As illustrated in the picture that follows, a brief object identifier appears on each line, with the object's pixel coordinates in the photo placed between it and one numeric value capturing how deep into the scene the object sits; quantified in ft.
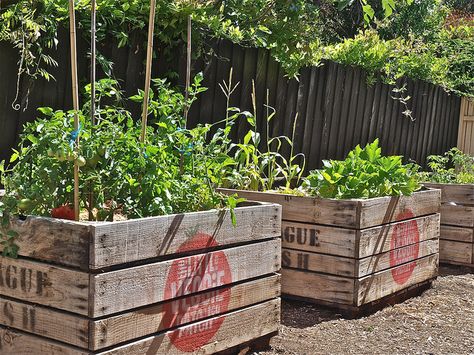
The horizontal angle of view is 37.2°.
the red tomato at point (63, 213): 9.52
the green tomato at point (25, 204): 9.48
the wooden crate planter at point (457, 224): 20.80
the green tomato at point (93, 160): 9.69
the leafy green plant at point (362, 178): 14.88
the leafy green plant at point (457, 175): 22.97
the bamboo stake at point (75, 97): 9.28
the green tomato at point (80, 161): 9.17
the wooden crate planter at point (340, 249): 14.21
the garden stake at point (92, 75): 10.03
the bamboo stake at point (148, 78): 10.24
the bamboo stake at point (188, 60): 12.06
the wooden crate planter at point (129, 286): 8.57
